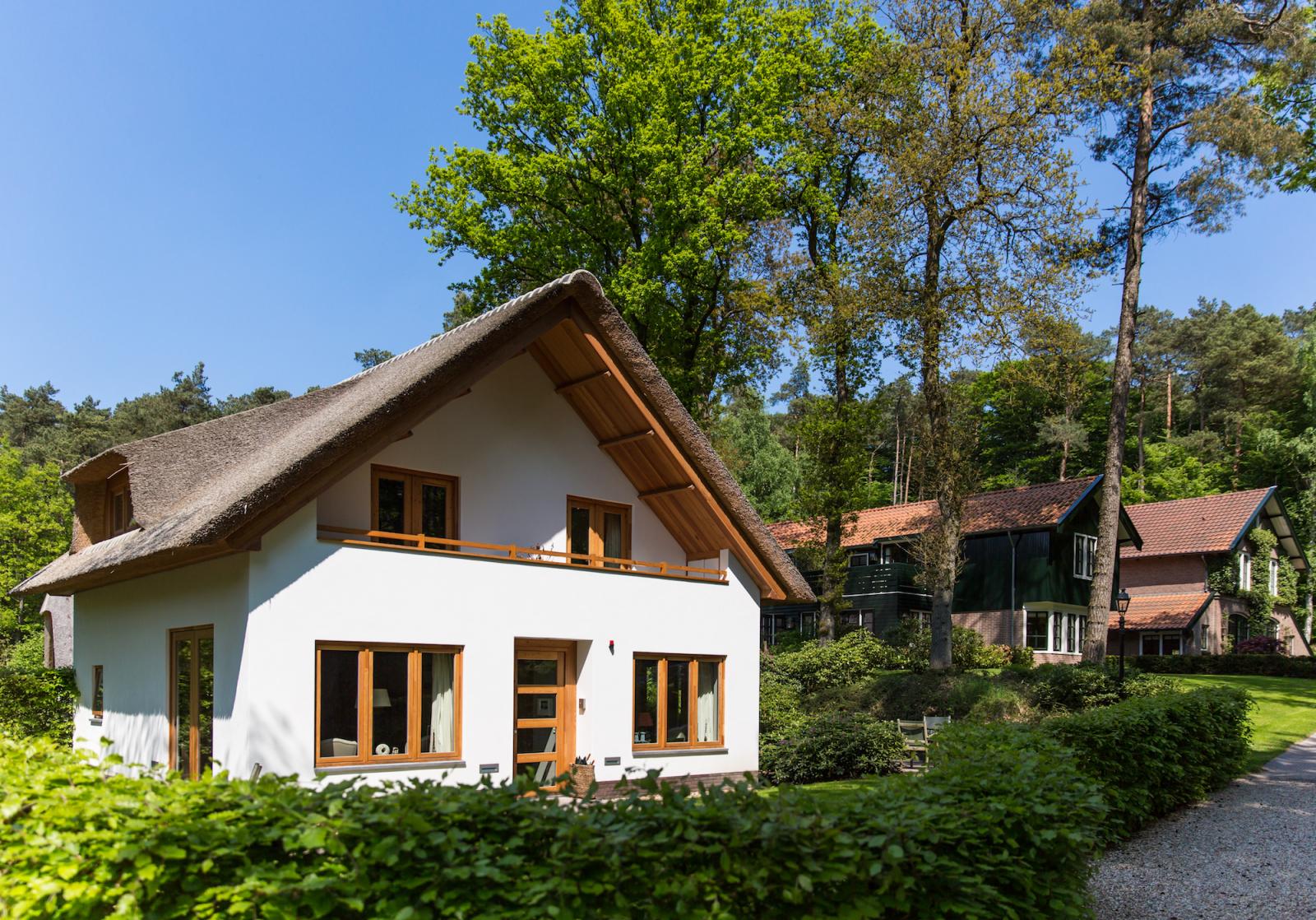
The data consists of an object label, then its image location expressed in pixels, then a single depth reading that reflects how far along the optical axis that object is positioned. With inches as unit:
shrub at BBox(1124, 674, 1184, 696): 903.1
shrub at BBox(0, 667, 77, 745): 724.7
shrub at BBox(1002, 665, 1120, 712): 892.0
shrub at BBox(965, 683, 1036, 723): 894.4
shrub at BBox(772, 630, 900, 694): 1056.2
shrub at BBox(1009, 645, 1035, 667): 1349.7
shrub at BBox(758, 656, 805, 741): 832.9
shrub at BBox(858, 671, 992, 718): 925.2
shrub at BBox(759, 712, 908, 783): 745.6
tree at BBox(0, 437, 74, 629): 1577.3
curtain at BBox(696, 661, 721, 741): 662.5
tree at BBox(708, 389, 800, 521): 1973.4
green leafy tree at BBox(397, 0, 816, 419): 1047.6
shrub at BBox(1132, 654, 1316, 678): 1307.8
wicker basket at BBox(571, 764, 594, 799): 563.9
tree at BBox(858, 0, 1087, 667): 997.8
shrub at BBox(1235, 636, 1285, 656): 1533.0
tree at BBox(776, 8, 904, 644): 1065.5
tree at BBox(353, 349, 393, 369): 2432.3
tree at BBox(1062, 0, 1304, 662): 972.6
